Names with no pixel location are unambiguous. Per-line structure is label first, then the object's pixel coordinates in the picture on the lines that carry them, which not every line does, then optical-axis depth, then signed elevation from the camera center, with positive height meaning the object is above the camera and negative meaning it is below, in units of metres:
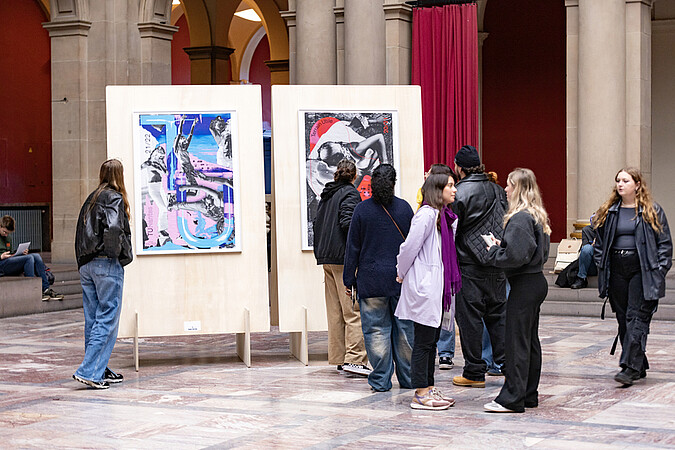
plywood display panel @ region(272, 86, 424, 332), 9.48 +0.06
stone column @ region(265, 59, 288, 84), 27.30 +3.73
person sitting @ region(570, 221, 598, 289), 13.76 -0.69
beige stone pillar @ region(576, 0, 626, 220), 14.52 +1.64
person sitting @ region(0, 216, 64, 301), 14.63 -0.68
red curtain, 16.20 +2.13
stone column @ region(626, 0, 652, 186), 14.62 +1.82
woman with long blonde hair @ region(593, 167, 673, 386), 8.05 -0.36
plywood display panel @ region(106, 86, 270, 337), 9.37 -0.43
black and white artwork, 9.49 +0.60
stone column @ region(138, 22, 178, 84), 18.77 +2.90
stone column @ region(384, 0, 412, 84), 16.69 +2.75
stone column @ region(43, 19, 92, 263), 18.56 +1.49
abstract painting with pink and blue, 9.38 +0.28
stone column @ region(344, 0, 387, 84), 16.78 +2.77
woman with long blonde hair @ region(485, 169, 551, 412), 6.97 -0.48
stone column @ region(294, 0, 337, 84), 17.30 +2.84
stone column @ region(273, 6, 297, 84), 17.70 +2.97
